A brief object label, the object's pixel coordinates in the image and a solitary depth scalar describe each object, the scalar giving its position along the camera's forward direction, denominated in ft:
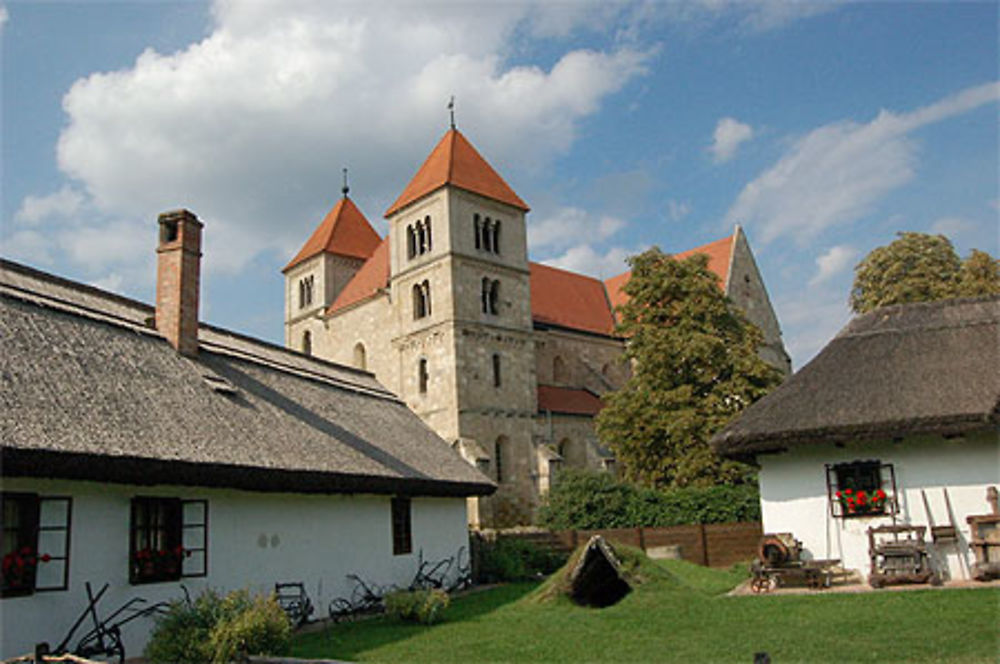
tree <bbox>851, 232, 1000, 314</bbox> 110.22
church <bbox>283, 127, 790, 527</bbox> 122.01
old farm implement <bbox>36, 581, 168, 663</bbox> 33.83
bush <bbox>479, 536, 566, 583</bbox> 70.33
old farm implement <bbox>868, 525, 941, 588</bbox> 48.42
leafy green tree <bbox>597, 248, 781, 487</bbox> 92.94
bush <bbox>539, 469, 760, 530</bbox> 82.94
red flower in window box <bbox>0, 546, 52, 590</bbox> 32.01
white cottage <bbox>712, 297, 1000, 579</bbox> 51.44
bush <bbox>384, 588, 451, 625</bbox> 45.42
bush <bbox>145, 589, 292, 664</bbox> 32.45
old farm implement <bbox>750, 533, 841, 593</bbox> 50.78
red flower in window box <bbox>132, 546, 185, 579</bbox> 38.11
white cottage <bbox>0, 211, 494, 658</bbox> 33.88
